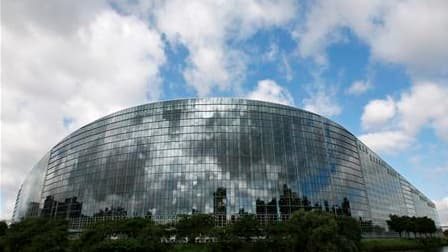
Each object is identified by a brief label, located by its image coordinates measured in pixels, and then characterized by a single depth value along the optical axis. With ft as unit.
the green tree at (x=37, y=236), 175.22
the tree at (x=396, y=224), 400.06
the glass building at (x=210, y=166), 324.80
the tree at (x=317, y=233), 177.37
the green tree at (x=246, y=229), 218.18
